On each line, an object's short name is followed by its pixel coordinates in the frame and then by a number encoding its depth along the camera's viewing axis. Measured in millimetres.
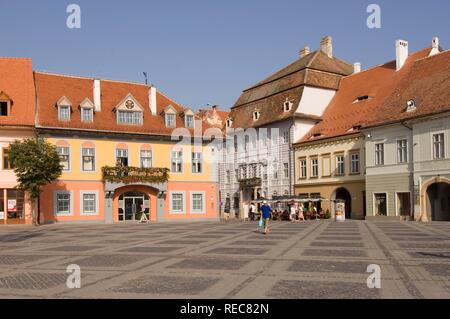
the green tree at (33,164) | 36469
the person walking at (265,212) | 25675
